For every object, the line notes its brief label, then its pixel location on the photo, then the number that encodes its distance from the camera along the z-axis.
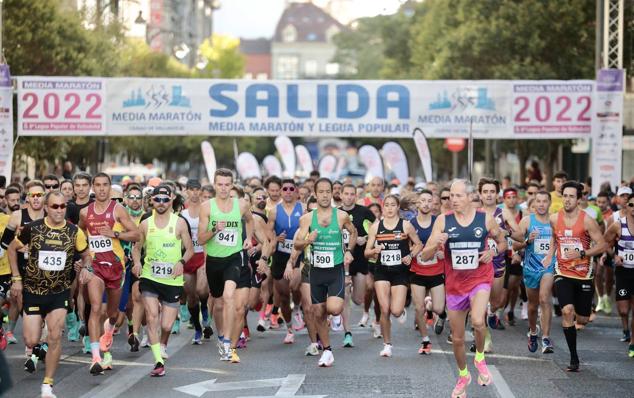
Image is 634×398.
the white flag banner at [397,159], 33.31
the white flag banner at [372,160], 34.97
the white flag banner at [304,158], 43.06
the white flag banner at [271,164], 41.21
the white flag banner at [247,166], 37.19
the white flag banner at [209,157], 30.83
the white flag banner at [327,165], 39.88
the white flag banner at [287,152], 39.41
